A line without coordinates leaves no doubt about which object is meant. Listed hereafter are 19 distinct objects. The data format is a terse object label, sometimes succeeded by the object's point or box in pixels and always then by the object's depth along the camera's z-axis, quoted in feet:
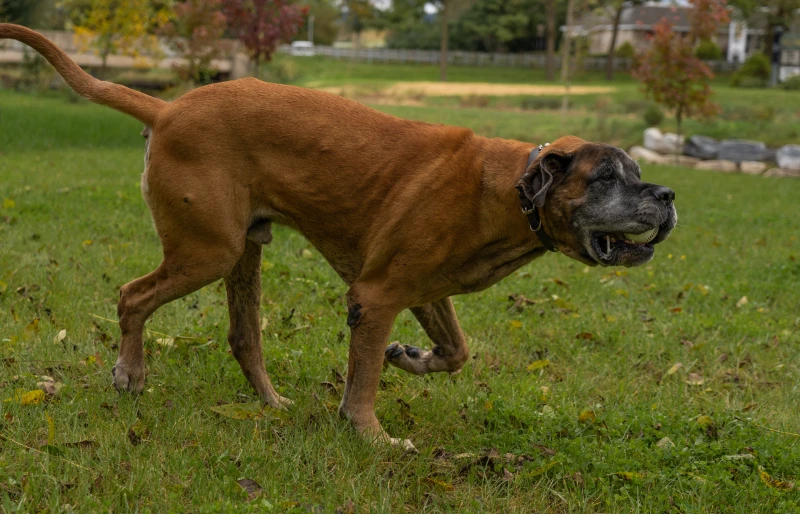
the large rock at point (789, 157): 65.62
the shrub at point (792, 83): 115.73
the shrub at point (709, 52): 160.56
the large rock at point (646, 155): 70.38
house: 201.65
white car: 225.56
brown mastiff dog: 13.66
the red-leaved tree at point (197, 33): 67.10
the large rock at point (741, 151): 68.64
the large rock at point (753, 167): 66.54
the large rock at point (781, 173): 64.64
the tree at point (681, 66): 66.03
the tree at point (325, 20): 258.16
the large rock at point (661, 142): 72.69
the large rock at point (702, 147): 70.49
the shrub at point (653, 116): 81.25
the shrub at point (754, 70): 136.98
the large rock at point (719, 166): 67.67
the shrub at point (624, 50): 196.69
